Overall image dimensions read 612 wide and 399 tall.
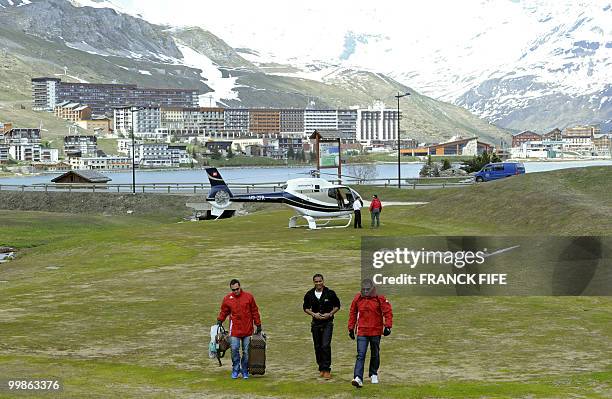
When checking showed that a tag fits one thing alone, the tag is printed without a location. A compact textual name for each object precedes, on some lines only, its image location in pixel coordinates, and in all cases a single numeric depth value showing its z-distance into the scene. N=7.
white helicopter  62.50
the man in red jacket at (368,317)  20.89
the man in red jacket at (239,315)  21.78
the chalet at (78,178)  147.50
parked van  119.75
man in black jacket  21.52
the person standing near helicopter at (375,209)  61.00
